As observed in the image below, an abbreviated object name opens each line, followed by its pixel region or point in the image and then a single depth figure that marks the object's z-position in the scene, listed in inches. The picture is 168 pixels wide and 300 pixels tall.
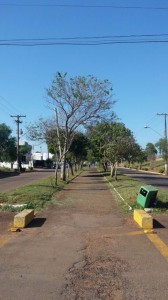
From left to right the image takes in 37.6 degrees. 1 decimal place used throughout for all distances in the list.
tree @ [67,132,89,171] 1170.0
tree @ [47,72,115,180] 741.8
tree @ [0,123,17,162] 1720.0
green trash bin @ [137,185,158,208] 324.3
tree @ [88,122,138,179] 797.2
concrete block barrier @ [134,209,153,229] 252.9
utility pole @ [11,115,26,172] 1698.6
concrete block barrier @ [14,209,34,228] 255.5
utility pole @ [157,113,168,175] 1582.9
